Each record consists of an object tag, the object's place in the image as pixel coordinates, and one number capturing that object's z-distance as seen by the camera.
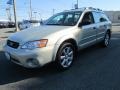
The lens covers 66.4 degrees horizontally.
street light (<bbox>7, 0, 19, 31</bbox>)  10.81
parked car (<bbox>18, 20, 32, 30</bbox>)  11.64
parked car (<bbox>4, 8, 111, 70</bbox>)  2.15
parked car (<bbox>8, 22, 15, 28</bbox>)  19.74
